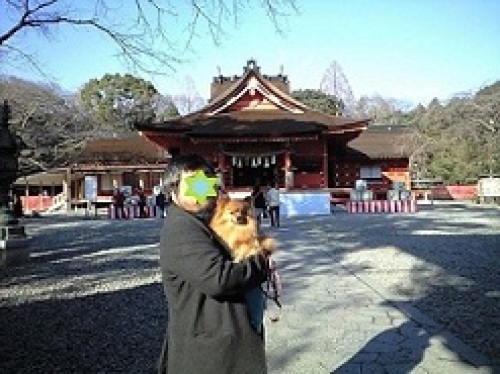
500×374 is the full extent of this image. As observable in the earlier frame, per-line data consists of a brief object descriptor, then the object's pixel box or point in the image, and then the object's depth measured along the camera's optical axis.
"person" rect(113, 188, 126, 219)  24.03
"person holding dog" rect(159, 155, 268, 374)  2.17
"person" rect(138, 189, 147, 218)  24.08
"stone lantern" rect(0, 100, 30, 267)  10.32
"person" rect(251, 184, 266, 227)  18.67
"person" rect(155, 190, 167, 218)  22.40
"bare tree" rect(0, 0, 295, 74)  10.87
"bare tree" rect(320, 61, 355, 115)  58.38
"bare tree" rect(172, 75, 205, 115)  72.25
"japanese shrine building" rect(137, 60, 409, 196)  24.38
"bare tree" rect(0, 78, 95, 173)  32.12
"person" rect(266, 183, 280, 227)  16.80
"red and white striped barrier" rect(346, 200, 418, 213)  23.59
